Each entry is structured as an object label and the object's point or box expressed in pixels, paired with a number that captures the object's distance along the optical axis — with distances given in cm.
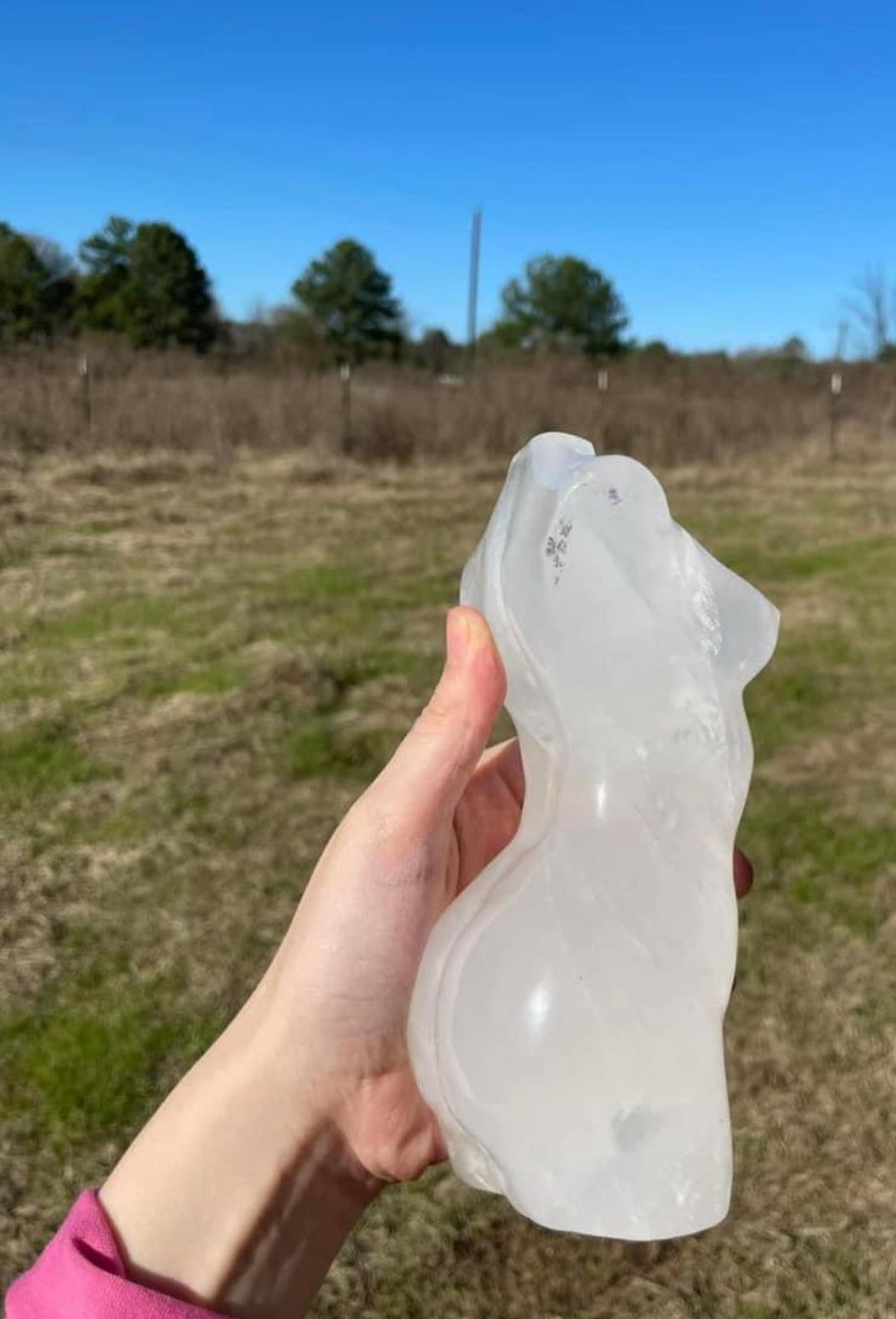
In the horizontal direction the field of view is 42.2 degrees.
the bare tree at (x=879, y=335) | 2652
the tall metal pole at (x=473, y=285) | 2855
